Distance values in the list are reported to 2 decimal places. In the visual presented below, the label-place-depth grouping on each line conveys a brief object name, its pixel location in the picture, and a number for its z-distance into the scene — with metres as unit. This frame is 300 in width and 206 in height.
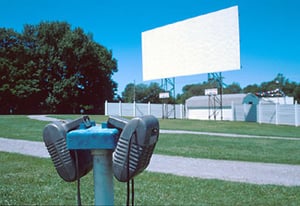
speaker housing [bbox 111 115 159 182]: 1.64
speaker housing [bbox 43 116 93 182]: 1.79
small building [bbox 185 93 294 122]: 33.44
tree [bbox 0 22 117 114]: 43.47
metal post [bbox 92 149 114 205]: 1.74
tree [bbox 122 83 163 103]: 68.39
